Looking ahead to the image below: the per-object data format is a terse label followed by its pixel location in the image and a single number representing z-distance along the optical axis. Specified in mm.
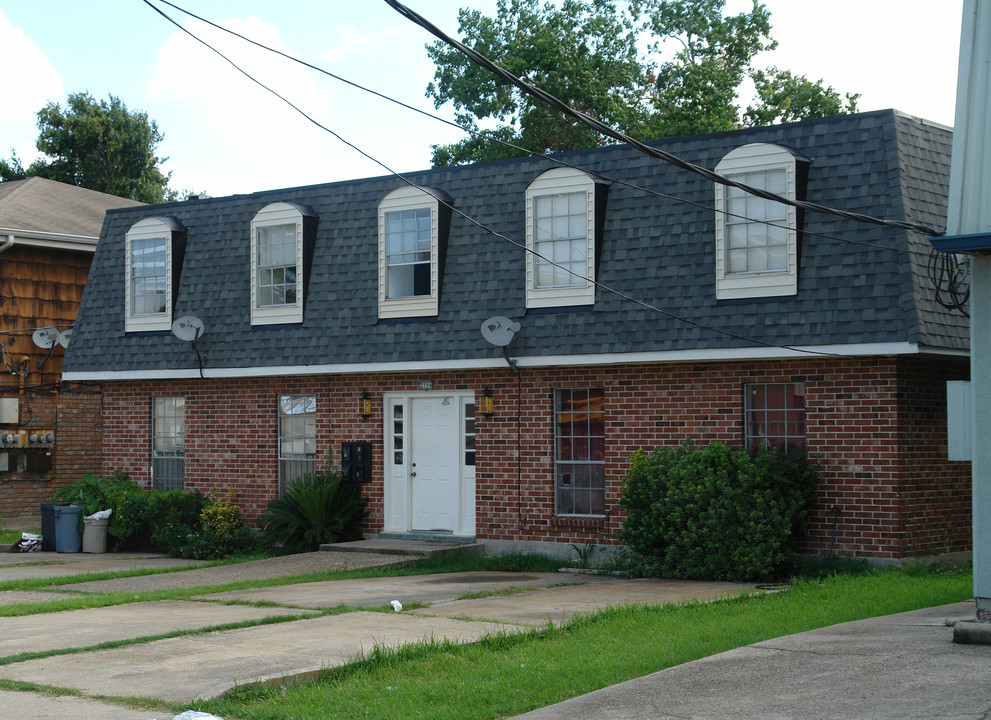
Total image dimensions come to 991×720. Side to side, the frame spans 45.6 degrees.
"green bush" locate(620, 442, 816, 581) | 14117
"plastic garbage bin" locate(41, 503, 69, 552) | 20578
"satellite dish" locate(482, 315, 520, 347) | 16641
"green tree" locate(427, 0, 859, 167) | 35719
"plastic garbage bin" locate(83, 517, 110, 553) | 20297
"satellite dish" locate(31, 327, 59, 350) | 23328
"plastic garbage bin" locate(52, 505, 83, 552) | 20531
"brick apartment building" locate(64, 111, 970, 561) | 14594
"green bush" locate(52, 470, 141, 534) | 20516
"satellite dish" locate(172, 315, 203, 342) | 19875
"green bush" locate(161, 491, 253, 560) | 19188
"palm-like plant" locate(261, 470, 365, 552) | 18328
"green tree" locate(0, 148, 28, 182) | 43500
